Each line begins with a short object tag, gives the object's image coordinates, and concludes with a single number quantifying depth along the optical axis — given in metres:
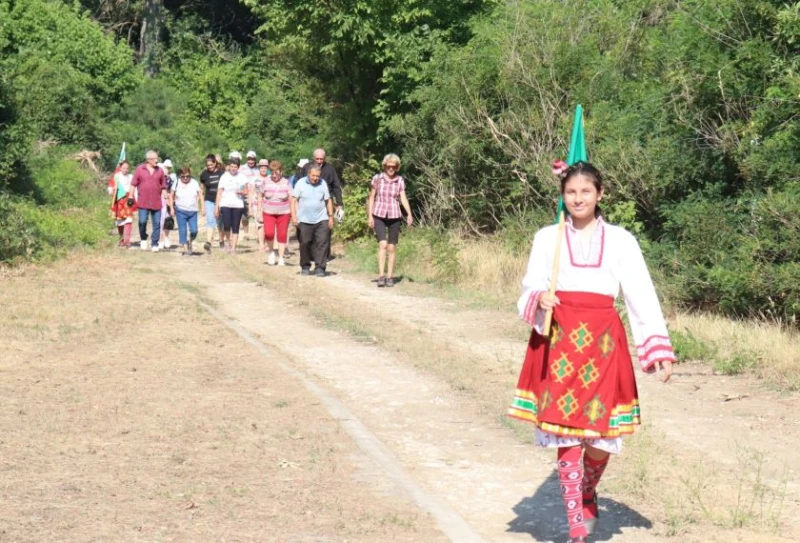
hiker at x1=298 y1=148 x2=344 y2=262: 19.09
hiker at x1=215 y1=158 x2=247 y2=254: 21.58
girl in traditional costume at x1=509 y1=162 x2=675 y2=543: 5.85
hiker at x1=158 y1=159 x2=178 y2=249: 22.42
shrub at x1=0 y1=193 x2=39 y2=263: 17.91
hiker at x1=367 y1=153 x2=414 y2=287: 17.61
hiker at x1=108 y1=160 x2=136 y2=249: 22.80
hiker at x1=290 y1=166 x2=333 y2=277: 18.67
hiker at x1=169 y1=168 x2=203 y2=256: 22.05
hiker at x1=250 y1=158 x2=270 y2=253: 22.67
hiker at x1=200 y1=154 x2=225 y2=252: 22.81
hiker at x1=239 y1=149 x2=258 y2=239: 22.48
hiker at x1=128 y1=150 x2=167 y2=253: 21.98
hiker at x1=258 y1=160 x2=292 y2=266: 20.14
